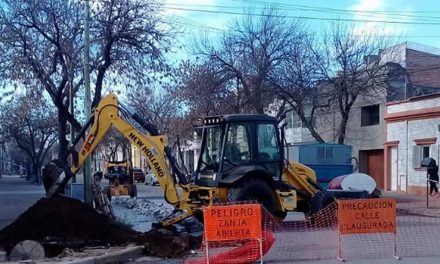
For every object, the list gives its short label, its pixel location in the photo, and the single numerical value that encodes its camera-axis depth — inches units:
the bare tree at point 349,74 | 1393.9
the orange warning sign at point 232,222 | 443.8
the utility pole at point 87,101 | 773.3
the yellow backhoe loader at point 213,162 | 621.6
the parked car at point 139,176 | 2694.4
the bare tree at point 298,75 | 1373.0
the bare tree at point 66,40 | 950.4
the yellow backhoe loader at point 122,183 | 1338.6
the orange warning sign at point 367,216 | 481.4
